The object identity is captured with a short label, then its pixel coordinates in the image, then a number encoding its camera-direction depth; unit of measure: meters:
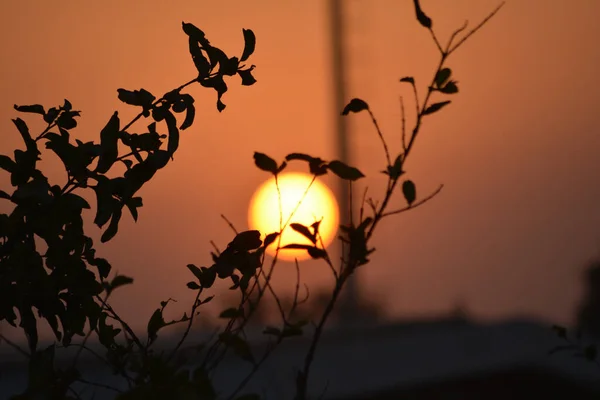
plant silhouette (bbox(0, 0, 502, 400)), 5.03
